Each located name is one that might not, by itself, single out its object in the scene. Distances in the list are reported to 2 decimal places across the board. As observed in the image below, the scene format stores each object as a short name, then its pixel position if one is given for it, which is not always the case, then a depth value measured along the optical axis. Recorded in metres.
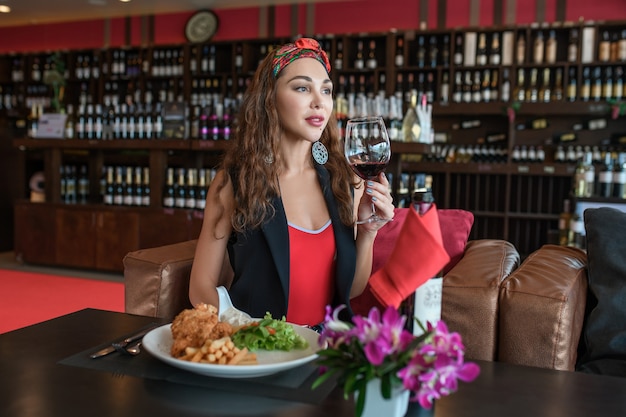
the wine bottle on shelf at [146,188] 5.49
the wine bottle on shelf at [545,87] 6.56
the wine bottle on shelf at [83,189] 6.08
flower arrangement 0.72
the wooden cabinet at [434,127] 5.42
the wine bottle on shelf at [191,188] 5.17
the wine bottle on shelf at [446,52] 6.97
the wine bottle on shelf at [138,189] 5.50
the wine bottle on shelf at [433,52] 6.98
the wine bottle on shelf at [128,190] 5.53
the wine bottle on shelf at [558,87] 6.58
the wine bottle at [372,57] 7.20
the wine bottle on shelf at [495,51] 6.71
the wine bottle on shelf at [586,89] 6.44
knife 1.12
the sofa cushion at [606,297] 1.70
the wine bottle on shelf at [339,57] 7.35
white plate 0.98
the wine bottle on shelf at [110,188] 5.60
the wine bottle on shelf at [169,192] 5.32
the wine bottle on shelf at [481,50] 6.80
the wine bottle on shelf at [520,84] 6.65
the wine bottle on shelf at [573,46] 6.50
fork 1.14
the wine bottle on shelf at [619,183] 4.29
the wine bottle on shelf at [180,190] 5.25
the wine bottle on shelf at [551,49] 6.55
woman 1.69
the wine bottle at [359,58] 7.24
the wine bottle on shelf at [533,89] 6.64
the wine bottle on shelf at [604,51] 6.37
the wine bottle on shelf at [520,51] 6.62
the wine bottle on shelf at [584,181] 4.26
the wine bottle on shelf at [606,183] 4.33
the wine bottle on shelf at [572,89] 6.45
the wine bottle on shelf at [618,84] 6.36
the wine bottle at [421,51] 7.04
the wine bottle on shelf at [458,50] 6.88
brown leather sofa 1.57
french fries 1.00
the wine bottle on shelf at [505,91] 6.67
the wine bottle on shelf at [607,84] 6.40
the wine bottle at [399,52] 7.12
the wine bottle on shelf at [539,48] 6.57
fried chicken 1.06
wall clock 8.30
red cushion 2.06
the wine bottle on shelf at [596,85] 6.42
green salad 1.10
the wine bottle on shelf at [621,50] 6.30
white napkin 1.22
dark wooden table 0.90
